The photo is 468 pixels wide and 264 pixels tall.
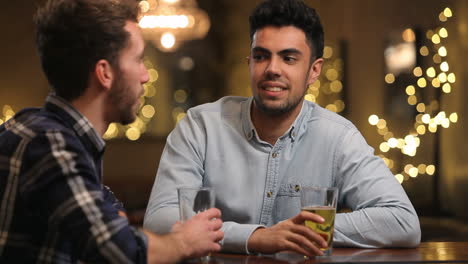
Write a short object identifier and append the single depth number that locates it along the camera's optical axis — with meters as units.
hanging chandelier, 6.00
